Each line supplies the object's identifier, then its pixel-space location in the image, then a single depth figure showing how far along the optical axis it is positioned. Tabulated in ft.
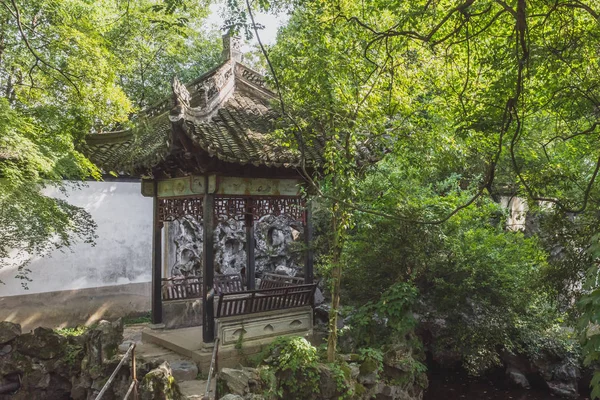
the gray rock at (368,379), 19.26
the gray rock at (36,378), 22.11
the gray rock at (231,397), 14.10
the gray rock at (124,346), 22.48
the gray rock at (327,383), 17.87
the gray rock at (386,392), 19.92
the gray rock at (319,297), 34.46
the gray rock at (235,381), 15.75
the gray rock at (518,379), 29.14
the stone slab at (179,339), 21.72
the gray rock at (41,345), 22.29
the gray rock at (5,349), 22.04
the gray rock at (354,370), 18.84
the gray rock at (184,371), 19.53
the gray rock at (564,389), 27.40
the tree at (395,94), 16.25
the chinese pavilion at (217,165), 20.27
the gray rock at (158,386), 15.65
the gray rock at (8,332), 22.06
